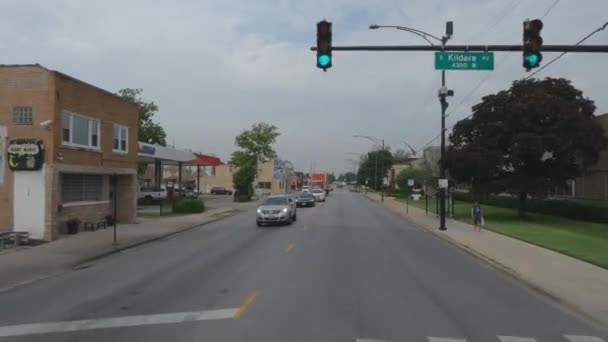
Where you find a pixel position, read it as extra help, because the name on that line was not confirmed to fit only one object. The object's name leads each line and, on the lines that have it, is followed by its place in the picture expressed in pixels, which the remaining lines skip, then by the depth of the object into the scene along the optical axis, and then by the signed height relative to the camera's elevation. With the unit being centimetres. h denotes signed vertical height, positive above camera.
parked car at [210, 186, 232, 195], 9812 -54
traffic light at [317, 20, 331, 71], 1320 +319
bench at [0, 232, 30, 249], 1895 -168
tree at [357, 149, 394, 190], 12875 +474
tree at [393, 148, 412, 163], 17650 +1025
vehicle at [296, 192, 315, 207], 5388 -111
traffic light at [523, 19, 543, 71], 1247 +303
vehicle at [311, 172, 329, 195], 8175 +111
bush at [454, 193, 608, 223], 3591 -138
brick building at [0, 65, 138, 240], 2042 +143
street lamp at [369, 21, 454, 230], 2591 +431
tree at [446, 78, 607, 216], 3447 +283
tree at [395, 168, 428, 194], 8375 +155
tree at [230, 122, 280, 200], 8812 +638
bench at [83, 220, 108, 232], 2467 -160
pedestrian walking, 2797 -128
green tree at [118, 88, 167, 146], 6253 +680
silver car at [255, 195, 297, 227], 3011 -123
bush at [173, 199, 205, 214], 4091 -133
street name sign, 1428 +308
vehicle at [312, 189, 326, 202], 6738 -82
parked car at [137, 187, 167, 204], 5553 -78
